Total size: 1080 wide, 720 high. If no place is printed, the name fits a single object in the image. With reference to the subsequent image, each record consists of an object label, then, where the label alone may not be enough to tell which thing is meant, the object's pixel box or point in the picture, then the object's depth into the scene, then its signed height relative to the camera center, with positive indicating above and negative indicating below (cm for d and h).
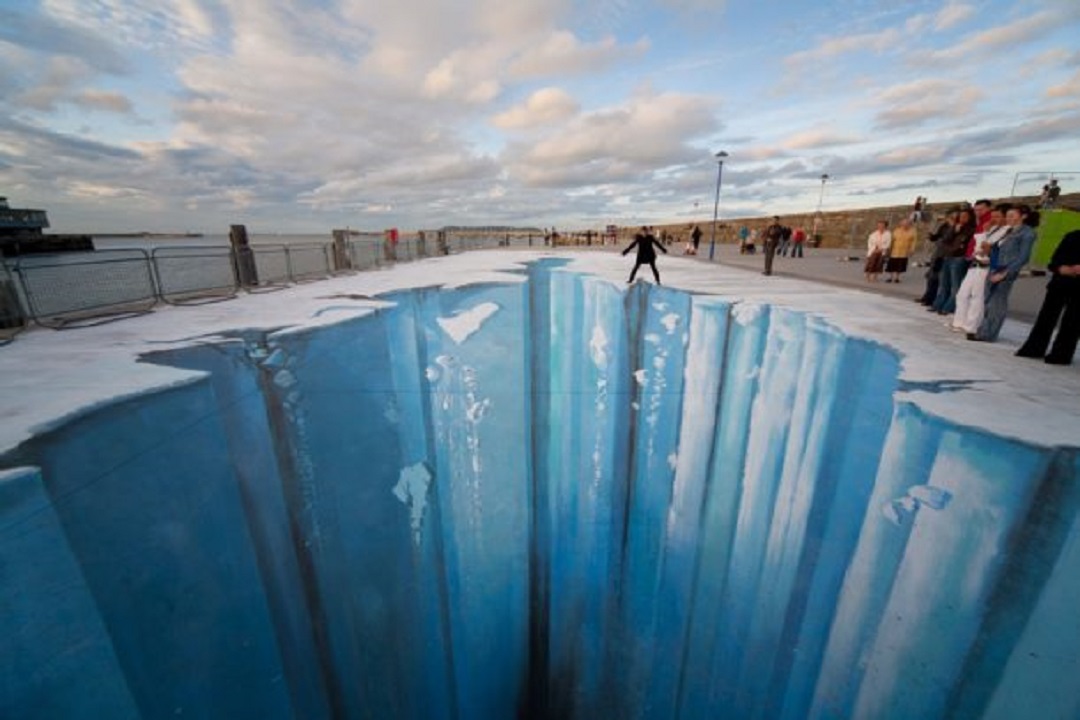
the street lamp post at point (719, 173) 2108 +312
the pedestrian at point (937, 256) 701 -37
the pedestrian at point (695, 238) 2536 -20
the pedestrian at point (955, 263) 655 -46
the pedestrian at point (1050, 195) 1246 +110
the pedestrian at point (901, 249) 952 -33
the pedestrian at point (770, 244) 1312 -28
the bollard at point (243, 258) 1040 -54
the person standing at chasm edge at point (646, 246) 1095 -29
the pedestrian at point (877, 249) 1055 -36
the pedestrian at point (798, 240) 1980 -26
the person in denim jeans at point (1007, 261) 488 -30
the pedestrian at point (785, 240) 2002 -27
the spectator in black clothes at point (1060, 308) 407 -74
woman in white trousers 517 -65
